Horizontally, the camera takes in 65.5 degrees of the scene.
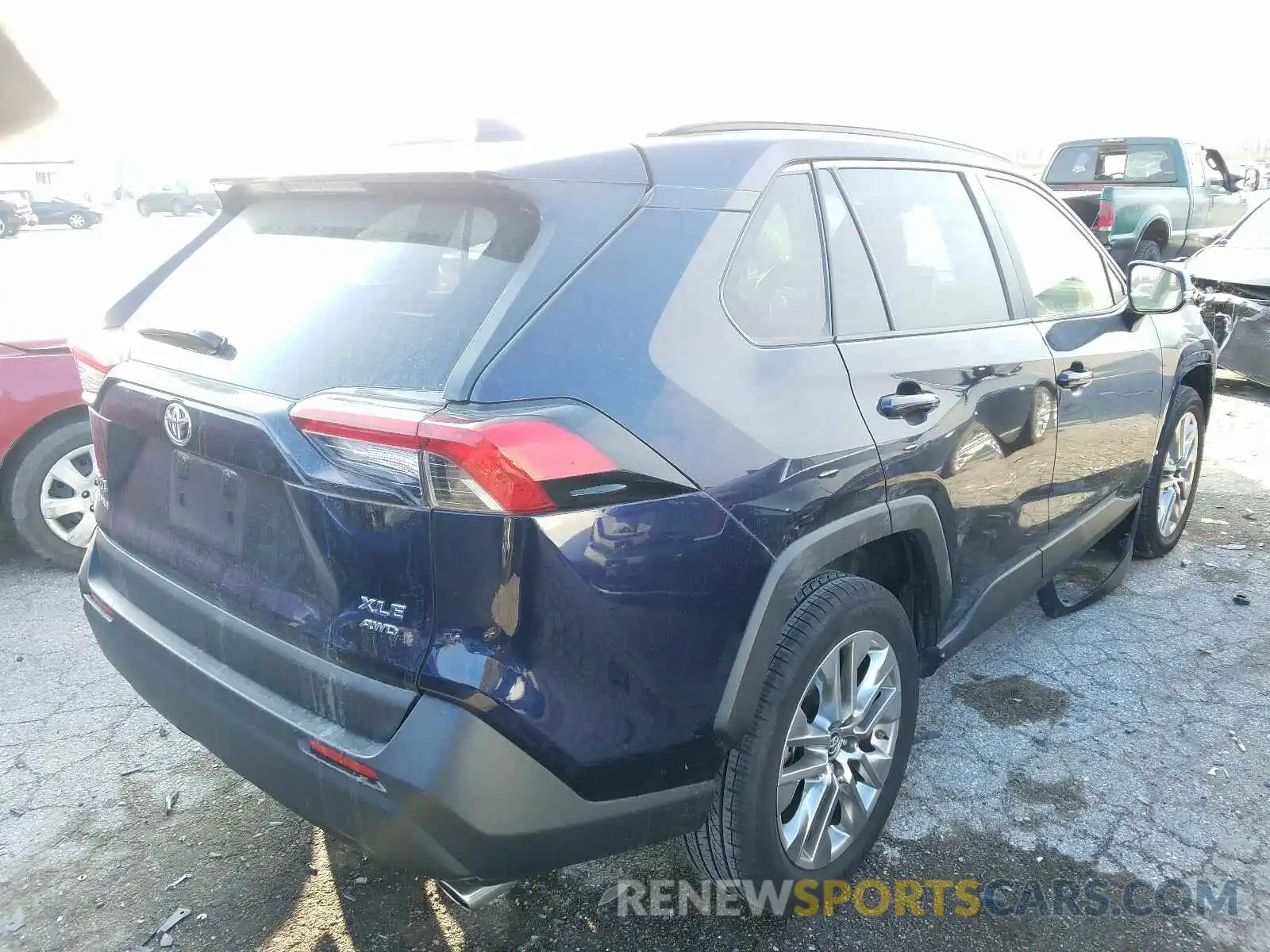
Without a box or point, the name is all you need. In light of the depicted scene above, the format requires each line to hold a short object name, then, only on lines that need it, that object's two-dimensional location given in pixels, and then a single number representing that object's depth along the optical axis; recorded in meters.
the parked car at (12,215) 31.36
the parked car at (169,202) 38.59
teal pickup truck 11.12
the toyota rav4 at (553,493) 1.72
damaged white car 7.04
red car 4.19
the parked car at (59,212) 34.34
